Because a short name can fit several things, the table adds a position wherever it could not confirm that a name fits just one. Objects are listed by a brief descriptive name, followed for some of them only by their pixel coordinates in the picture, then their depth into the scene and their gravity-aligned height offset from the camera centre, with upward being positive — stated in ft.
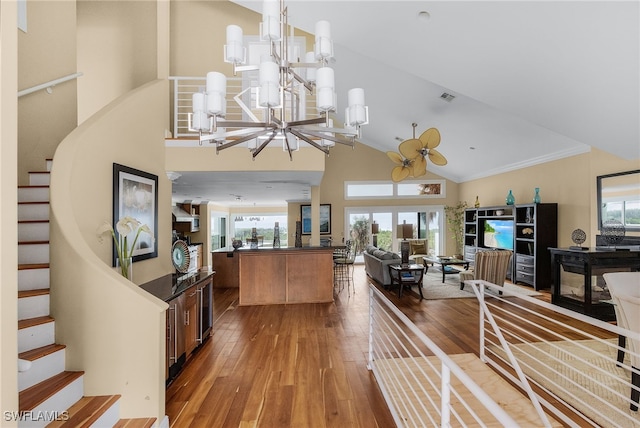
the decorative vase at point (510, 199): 23.81 +1.55
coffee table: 22.34 -3.26
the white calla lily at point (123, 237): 8.63 -0.54
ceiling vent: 18.06 +7.29
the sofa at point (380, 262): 21.29 -3.16
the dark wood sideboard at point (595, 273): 14.85 -2.68
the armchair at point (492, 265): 18.79 -2.84
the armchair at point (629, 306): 7.67 -2.24
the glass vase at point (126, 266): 9.14 -1.46
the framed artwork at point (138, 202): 9.99 +0.61
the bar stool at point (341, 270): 23.11 -4.55
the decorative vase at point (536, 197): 21.36 +1.50
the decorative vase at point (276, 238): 19.45 -1.23
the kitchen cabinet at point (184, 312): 9.34 -3.29
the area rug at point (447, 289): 19.54 -4.85
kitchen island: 18.19 -3.36
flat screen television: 23.50 -1.20
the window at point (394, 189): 34.09 +3.32
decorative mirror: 15.34 +1.10
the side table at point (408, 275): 19.06 -3.59
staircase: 5.90 -3.27
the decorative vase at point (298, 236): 19.82 -1.13
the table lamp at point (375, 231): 33.27 -1.32
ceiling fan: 15.99 +3.62
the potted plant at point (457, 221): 32.35 -0.22
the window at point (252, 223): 43.04 -0.61
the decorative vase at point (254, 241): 19.35 -1.44
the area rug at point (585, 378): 7.87 -5.01
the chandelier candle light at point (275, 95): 6.29 +2.83
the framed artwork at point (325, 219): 33.63 -0.03
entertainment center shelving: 20.68 -1.29
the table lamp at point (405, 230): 31.40 -1.19
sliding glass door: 33.83 -0.57
